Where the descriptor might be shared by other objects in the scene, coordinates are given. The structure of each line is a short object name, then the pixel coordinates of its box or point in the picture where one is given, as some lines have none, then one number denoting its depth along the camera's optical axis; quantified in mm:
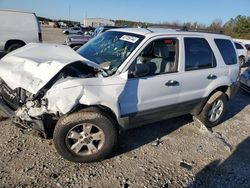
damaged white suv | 2305
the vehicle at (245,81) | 5689
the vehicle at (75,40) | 9393
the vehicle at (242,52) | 10500
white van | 7569
